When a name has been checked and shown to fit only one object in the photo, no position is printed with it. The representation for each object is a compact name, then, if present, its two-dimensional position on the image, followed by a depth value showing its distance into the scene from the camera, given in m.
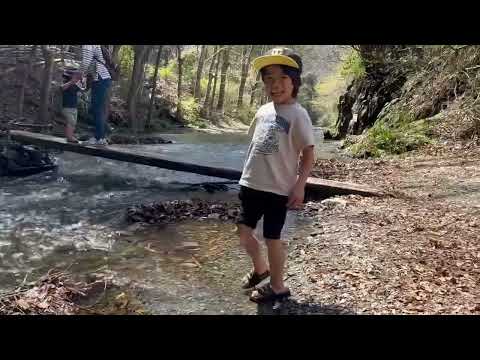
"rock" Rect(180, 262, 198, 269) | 4.45
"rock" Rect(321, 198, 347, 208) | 6.52
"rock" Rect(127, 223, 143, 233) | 5.64
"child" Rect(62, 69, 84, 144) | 8.35
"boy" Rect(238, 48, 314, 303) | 3.33
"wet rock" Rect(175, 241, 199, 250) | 4.98
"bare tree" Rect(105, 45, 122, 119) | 20.34
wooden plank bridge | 7.22
